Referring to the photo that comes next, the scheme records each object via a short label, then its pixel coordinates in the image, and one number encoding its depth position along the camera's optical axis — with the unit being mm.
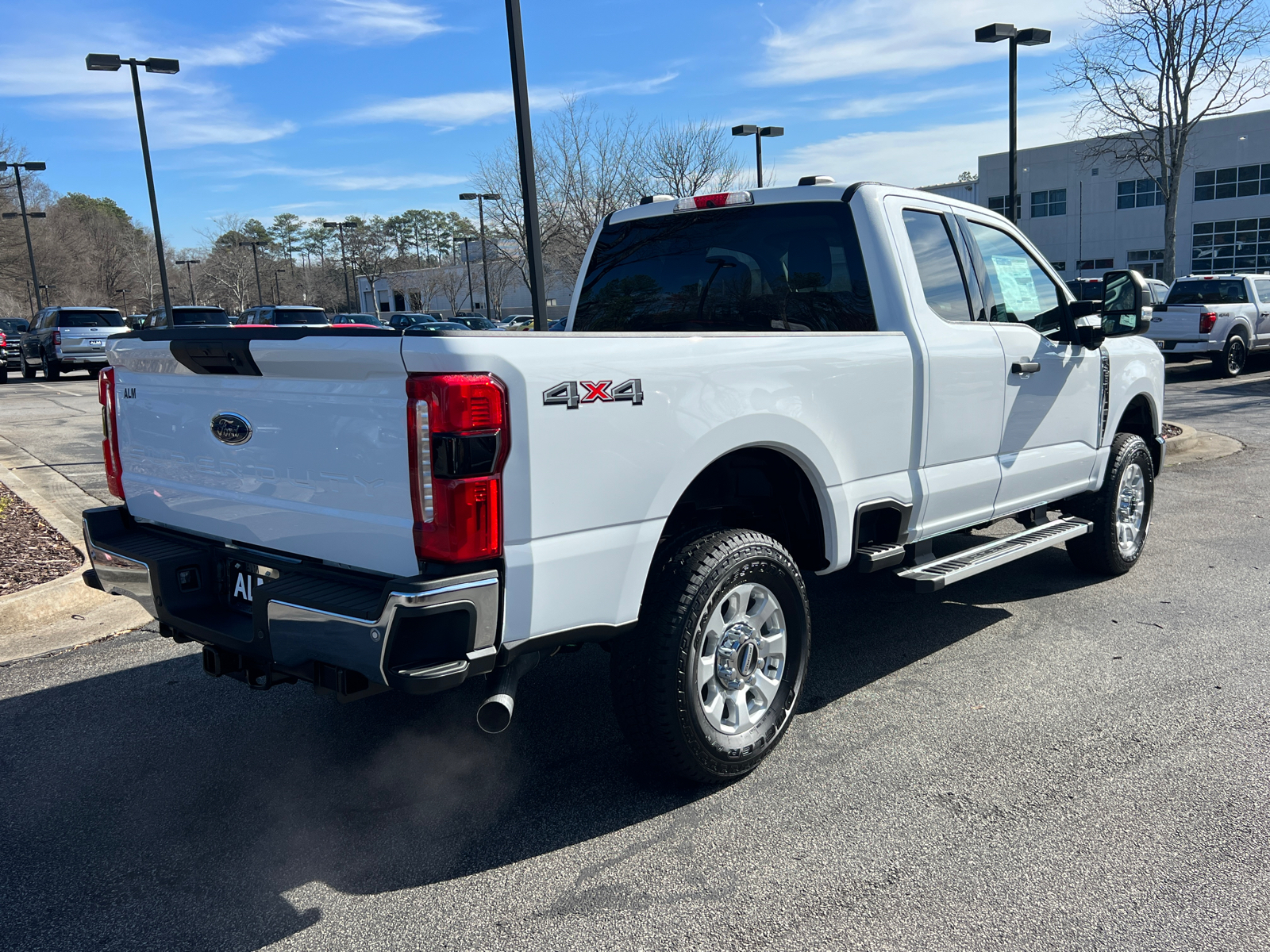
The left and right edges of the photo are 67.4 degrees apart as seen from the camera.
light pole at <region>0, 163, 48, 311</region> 38950
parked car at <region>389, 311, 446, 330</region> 35200
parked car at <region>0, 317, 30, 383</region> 24000
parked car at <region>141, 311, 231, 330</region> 22828
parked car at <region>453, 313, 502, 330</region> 39981
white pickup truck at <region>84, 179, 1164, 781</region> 2600
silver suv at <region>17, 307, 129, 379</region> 24016
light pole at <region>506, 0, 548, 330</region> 8930
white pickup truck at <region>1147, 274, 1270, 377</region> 18531
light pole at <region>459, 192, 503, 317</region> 41106
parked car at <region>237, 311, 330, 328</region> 24125
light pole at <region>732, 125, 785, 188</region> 32812
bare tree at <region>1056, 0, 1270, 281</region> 26750
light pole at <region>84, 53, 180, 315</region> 23203
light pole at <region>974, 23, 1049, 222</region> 19891
